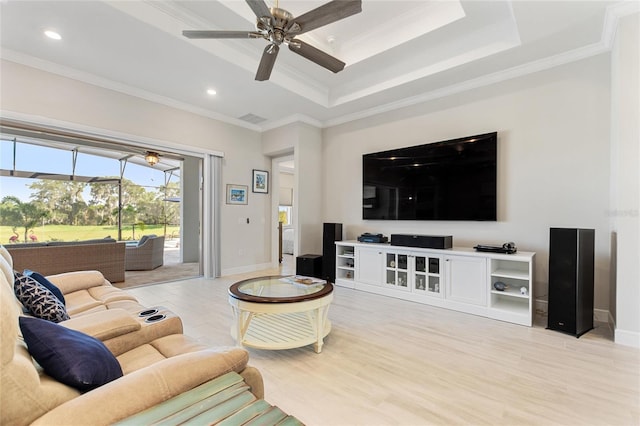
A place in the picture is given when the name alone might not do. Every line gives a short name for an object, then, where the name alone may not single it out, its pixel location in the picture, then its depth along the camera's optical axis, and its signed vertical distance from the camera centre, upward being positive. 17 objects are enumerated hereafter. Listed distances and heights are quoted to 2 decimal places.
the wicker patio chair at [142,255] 5.89 -0.90
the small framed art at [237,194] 5.40 +0.35
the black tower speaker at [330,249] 4.73 -0.59
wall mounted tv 3.67 +0.47
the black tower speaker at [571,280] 2.69 -0.60
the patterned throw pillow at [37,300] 1.68 -0.53
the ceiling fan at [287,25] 2.05 +1.44
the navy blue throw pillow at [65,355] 0.99 -0.51
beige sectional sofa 0.79 -0.59
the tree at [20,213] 6.15 -0.08
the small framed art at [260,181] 5.79 +0.63
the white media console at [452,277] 3.12 -0.78
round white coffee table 2.29 -0.80
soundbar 3.59 -0.34
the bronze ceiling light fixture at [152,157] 5.63 +1.08
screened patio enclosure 6.10 +0.77
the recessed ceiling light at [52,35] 2.94 +1.79
